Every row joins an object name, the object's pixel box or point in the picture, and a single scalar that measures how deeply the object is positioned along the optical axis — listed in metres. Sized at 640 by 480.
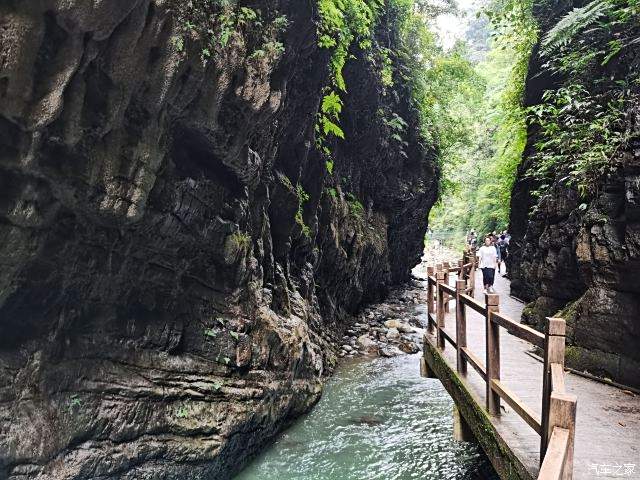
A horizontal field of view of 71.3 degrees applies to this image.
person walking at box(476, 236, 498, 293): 13.09
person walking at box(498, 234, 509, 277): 21.66
